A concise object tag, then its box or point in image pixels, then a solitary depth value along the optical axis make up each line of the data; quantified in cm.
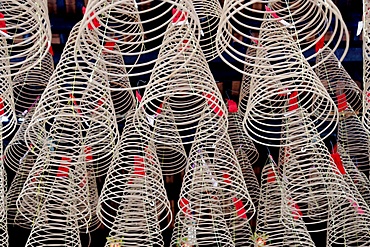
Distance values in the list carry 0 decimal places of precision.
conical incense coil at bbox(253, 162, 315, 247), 285
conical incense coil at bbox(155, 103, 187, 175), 272
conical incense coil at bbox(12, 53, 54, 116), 289
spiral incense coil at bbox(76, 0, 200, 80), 110
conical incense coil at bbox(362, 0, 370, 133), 163
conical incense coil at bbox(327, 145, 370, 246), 266
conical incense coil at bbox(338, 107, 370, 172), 320
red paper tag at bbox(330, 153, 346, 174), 275
